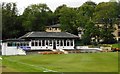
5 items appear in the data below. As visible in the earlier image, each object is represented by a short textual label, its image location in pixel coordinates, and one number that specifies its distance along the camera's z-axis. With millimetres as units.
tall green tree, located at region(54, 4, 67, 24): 123406
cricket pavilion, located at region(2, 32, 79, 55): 79750
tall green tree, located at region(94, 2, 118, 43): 97312
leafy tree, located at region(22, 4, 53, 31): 105000
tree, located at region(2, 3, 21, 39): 103688
